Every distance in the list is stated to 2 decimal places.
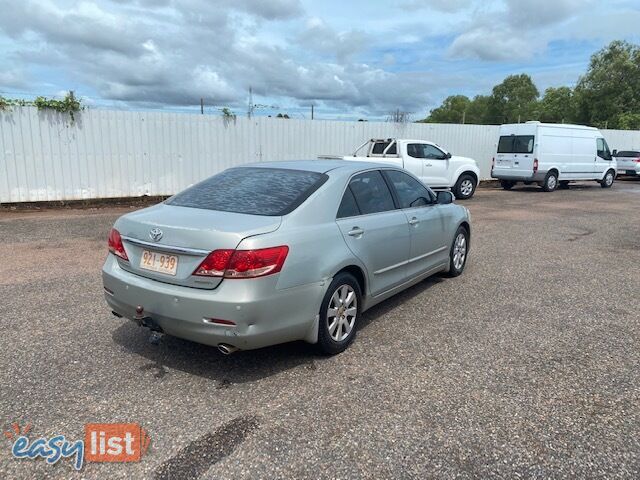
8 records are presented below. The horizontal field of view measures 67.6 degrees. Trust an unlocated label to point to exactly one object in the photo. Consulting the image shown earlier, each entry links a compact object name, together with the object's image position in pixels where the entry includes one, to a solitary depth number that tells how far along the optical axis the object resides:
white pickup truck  13.35
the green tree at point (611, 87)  42.38
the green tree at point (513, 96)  83.25
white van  16.53
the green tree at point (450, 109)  100.16
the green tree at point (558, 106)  51.09
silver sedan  3.12
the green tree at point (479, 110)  90.88
